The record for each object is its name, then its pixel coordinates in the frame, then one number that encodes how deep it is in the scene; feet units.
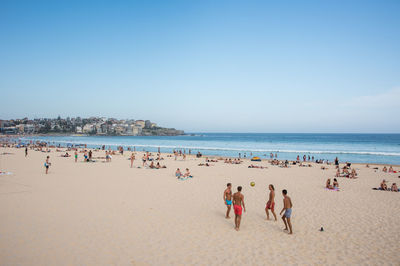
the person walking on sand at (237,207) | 25.97
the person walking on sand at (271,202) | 28.99
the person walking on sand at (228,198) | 29.40
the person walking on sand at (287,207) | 25.11
